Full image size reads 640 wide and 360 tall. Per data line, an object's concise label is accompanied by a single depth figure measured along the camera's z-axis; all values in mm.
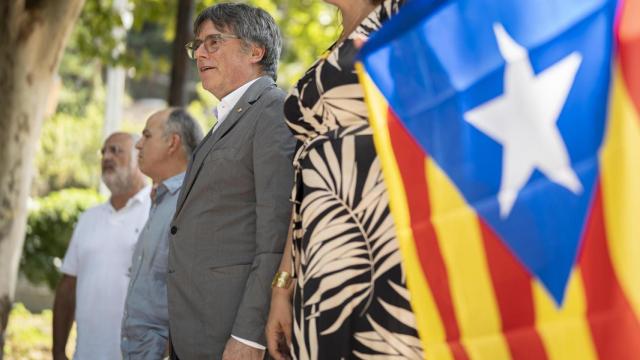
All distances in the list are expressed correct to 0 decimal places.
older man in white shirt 6734
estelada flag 2445
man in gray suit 3973
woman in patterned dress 3160
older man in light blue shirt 5293
